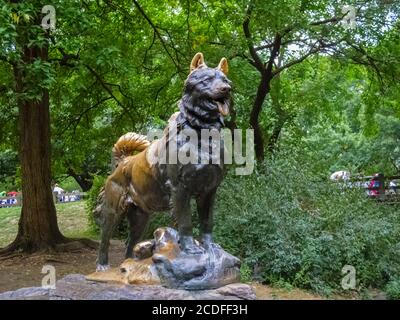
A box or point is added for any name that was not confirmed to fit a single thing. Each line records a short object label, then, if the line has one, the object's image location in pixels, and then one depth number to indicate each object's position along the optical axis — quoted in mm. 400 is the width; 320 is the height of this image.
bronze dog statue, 4875
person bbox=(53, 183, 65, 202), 25709
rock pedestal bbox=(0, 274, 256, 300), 4801
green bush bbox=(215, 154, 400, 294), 8930
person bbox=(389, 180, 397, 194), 17891
